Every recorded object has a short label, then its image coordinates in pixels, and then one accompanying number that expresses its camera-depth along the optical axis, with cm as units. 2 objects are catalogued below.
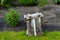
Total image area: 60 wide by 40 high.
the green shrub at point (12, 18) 427
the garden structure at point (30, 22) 393
